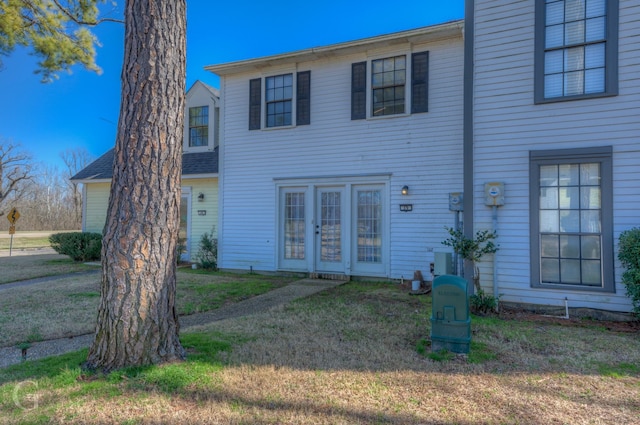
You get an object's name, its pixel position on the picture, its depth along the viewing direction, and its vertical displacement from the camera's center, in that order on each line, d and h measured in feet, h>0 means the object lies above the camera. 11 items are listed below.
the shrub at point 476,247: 18.93 -1.38
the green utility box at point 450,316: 12.60 -3.31
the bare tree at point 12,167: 107.65 +14.43
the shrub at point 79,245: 39.63 -3.00
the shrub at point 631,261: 15.65 -1.69
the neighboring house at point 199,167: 36.37 +4.90
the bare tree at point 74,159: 145.89 +22.45
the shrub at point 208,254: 34.32 -3.36
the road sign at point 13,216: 49.96 +0.00
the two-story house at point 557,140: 17.13 +3.97
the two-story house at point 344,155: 25.94 +4.94
